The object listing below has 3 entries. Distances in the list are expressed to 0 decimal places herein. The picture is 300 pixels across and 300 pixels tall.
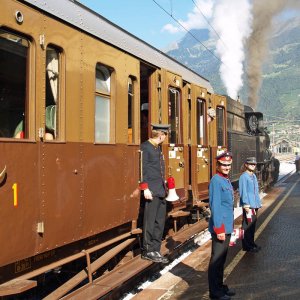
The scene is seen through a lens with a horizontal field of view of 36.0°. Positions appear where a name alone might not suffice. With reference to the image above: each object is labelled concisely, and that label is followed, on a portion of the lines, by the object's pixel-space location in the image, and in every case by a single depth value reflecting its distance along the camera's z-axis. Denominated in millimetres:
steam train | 4023
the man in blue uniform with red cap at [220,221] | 5434
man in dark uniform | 6523
